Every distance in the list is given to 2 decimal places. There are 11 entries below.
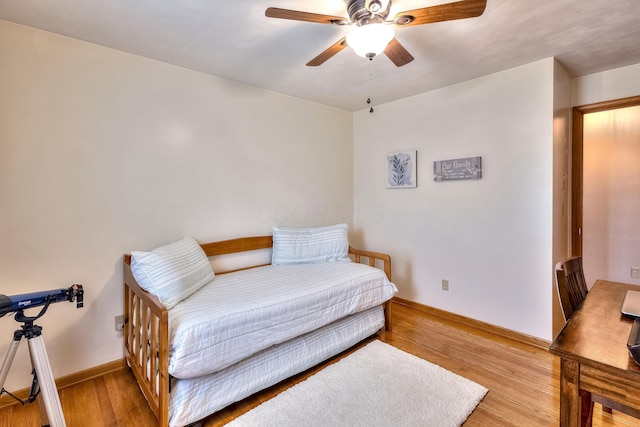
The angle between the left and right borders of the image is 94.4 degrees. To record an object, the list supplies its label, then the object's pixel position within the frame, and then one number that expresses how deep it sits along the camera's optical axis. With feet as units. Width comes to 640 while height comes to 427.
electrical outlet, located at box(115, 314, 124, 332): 7.18
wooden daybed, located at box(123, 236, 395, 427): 4.86
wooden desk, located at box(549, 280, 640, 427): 2.89
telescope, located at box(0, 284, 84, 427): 4.29
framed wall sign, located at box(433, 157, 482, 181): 9.13
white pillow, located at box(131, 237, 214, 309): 5.88
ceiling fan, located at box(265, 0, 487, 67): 4.40
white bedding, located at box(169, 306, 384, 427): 5.16
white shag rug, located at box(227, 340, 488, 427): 5.47
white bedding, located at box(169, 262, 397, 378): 5.13
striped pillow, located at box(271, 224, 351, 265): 9.54
